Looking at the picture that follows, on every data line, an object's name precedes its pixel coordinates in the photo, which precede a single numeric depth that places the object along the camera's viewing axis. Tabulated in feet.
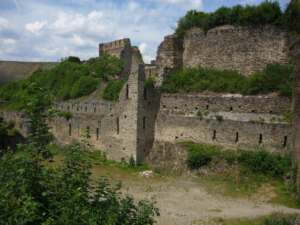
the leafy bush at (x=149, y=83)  62.59
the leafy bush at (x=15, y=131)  90.99
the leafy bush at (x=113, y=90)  73.77
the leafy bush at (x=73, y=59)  147.00
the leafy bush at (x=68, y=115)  80.80
